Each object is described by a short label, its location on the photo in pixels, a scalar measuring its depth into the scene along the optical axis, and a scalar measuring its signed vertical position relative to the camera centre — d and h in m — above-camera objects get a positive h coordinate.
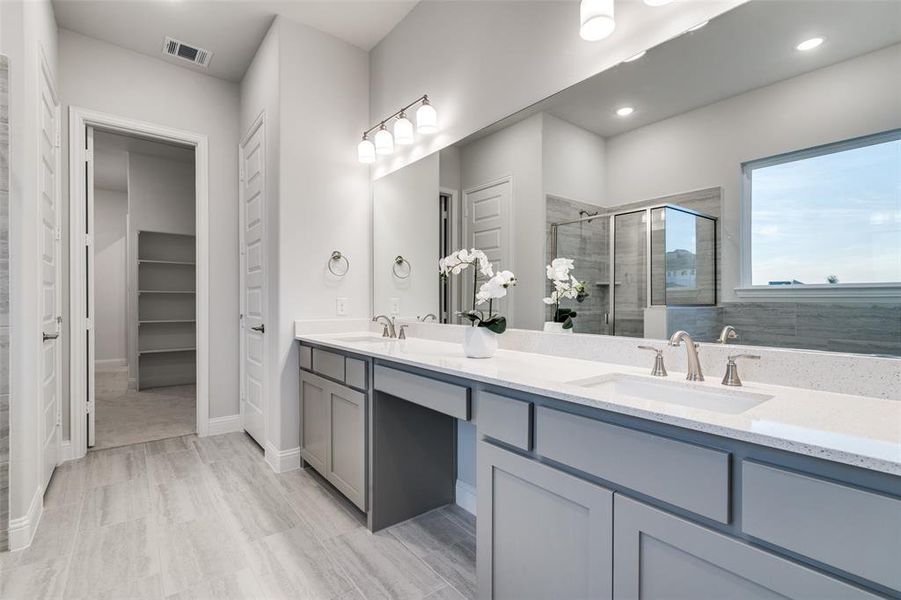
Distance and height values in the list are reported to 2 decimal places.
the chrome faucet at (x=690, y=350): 1.32 -0.16
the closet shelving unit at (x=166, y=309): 5.16 -0.15
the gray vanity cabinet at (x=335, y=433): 2.07 -0.72
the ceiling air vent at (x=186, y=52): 3.06 +1.79
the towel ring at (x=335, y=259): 2.93 +0.26
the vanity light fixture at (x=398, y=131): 2.42 +1.01
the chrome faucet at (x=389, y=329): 2.78 -0.20
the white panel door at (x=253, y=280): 3.04 +0.13
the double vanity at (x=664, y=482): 0.71 -0.38
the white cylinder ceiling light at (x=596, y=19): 1.51 +0.98
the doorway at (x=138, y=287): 2.98 +0.11
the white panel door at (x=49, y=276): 2.33 +0.12
